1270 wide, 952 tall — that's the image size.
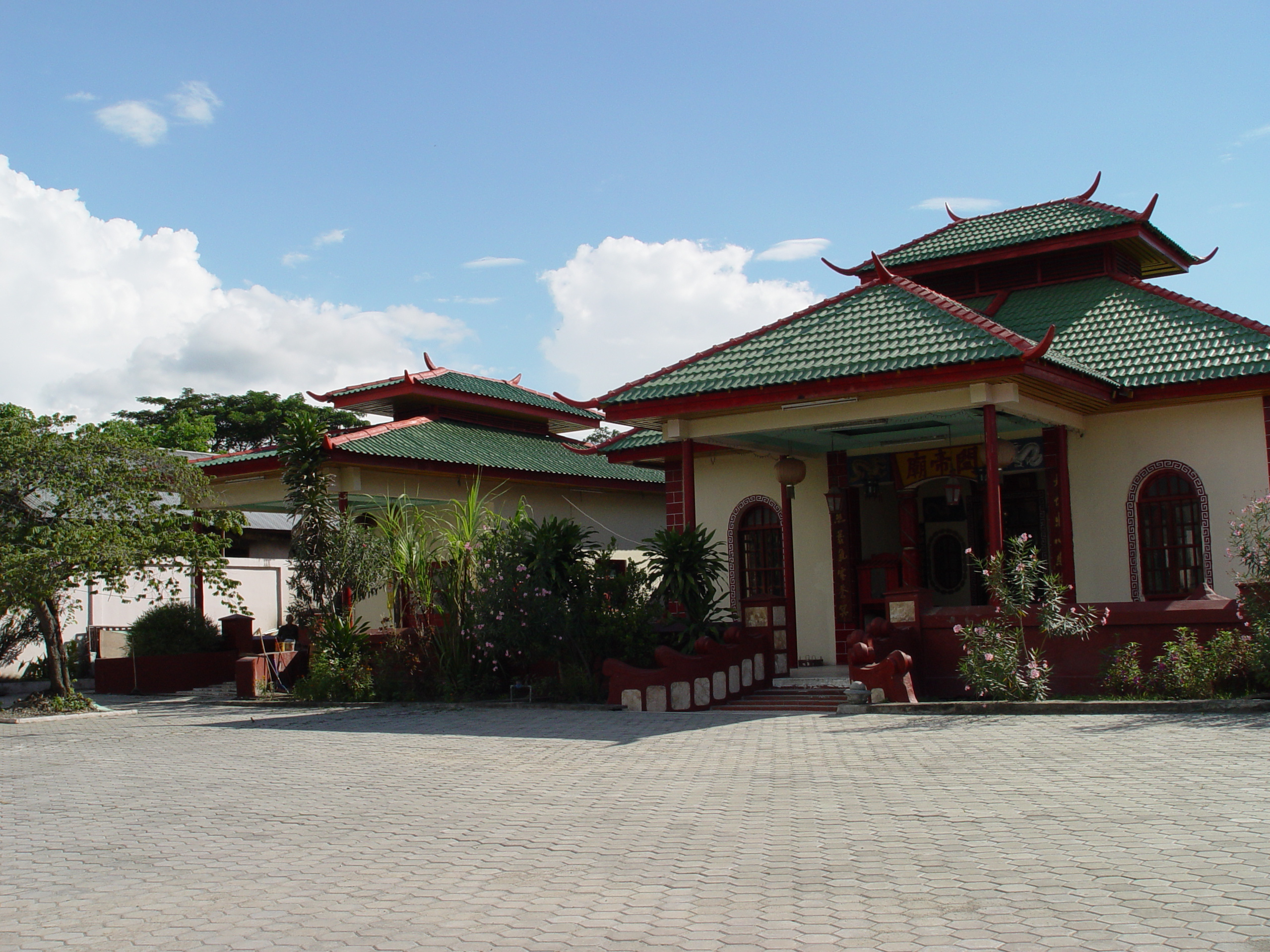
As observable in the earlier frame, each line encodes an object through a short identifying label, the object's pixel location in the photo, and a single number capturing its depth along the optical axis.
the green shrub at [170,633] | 19.52
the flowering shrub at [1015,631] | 12.05
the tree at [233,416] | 49.75
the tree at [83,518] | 13.98
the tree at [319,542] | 17.39
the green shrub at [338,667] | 16.09
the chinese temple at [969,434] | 13.36
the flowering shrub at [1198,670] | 11.34
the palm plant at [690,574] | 14.39
